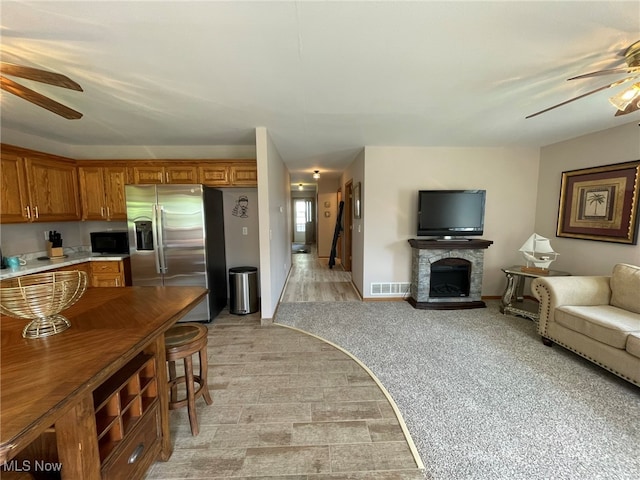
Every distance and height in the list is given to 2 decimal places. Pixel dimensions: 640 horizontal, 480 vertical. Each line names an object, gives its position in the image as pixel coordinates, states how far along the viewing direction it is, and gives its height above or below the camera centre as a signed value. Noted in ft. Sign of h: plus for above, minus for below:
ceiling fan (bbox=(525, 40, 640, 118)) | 5.24 +2.92
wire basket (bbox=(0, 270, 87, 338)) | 3.27 -1.02
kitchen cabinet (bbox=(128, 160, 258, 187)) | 11.85 +2.18
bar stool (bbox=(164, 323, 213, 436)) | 5.30 -2.75
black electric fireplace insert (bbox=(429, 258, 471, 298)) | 13.15 -3.05
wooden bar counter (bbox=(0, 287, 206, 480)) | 2.46 -1.71
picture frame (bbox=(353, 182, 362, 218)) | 15.08 +1.05
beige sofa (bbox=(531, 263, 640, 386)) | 7.06 -2.97
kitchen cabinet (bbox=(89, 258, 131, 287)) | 11.16 -2.26
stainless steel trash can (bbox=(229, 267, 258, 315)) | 12.08 -3.28
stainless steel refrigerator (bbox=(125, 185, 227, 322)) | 10.75 -0.70
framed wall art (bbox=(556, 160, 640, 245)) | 9.86 +0.63
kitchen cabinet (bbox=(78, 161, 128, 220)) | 11.81 +1.40
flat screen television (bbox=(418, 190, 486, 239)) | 13.19 +0.40
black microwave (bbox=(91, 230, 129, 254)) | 11.84 -0.98
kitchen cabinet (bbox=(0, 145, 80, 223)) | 9.31 +1.31
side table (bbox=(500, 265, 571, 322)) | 11.17 -3.75
